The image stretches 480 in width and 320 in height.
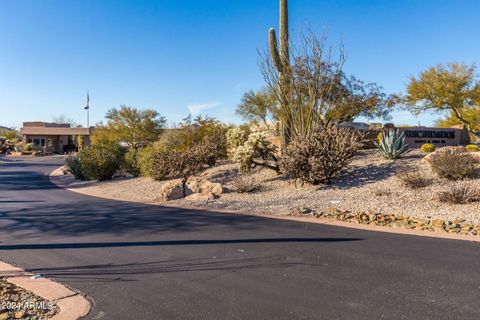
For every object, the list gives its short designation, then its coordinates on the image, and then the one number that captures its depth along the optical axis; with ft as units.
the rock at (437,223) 26.91
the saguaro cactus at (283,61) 54.80
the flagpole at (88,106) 233.55
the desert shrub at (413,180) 37.42
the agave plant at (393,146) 50.75
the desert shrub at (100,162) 72.33
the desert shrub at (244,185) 44.62
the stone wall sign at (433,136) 78.48
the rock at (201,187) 45.24
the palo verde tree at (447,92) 110.83
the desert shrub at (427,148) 56.53
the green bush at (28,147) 194.78
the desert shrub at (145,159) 63.62
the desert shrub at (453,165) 37.91
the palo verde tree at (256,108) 118.62
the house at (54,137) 214.28
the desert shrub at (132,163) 70.28
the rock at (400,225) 27.58
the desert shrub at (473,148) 53.61
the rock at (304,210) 33.81
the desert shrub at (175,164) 59.62
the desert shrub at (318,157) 42.86
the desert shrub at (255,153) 50.22
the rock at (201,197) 42.43
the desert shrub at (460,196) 31.60
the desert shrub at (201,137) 64.85
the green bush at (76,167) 77.00
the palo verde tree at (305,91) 54.54
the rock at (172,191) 45.22
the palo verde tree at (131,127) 135.13
